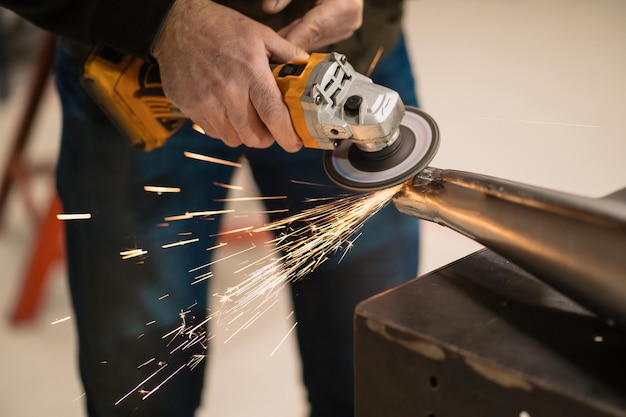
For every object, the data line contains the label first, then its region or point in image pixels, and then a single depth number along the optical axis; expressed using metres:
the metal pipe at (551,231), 0.66
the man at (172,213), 1.14
